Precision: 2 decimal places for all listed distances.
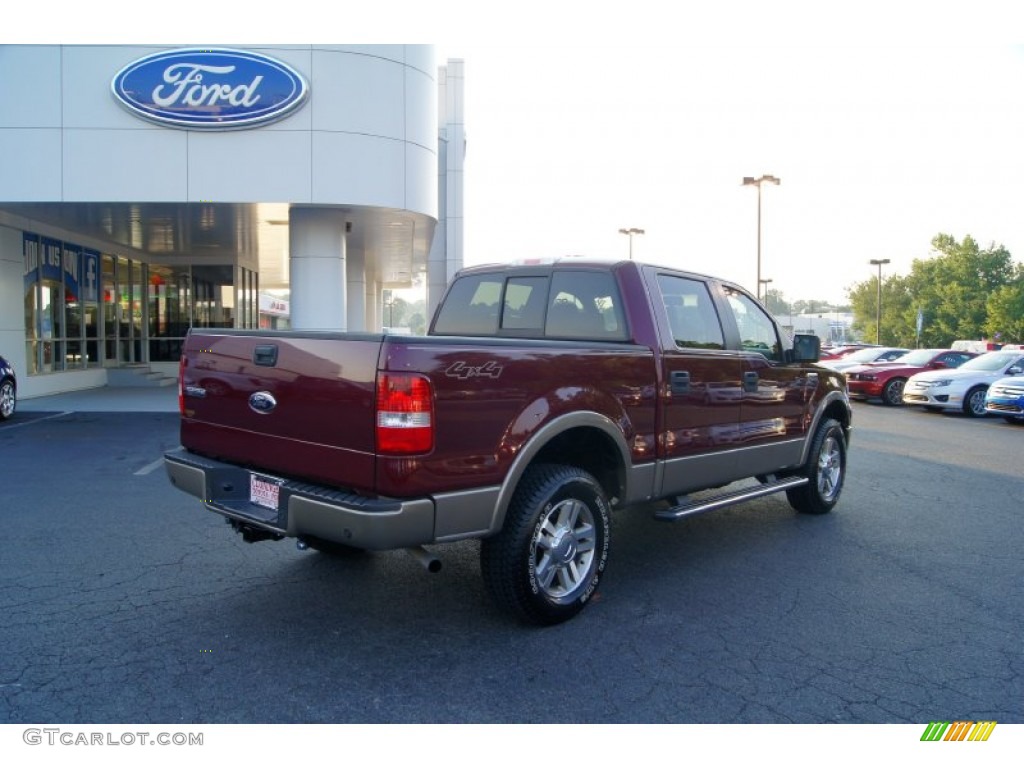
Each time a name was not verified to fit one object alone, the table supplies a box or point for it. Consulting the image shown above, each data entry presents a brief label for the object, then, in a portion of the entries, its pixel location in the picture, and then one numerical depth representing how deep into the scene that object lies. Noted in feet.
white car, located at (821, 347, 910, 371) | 74.69
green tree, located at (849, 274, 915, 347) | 261.85
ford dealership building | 43.62
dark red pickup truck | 11.91
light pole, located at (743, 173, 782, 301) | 107.97
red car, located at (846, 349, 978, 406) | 63.87
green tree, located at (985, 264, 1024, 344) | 192.75
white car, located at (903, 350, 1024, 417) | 55.42
